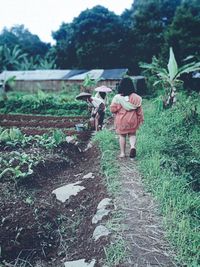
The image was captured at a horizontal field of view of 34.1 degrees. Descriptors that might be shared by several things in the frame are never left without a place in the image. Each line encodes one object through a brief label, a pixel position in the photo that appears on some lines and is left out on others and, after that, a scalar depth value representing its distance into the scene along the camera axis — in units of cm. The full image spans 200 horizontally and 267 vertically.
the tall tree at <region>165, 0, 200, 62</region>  1705
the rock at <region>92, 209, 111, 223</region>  341
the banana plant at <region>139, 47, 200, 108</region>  939
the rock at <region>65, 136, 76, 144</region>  686
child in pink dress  492
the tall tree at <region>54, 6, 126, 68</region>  2409
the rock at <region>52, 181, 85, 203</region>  432
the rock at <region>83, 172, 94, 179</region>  466
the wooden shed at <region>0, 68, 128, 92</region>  1912
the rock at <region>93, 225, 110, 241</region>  309
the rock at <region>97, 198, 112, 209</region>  358
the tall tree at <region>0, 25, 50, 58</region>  3269
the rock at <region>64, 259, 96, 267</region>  278
